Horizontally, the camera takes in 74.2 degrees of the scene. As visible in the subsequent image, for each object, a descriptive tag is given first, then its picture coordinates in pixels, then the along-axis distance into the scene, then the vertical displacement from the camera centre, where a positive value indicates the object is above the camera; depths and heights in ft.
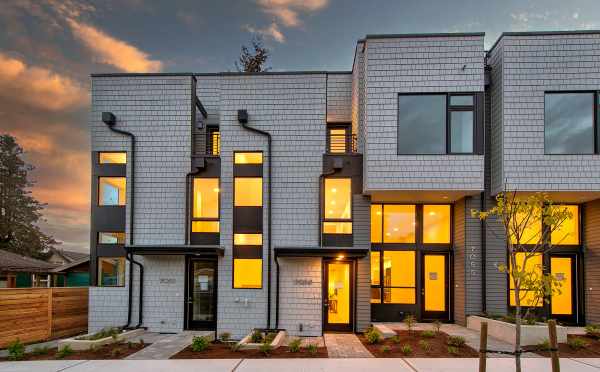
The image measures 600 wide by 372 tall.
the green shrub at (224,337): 32.00 -9.19
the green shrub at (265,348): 26.73 -8.42
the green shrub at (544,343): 26.60 -7.97
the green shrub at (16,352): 26.37 -8.76
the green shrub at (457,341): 28.35 -8.27
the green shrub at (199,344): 27.45 -8.43
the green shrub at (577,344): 27.79 -8.19
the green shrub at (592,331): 31.40 -8.26
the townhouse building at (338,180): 34.06 +4.03
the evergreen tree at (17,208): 92.27 +2.94
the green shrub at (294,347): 27.14 -8.40
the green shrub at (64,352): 26.59 -8.88
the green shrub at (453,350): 26.50 -8.39
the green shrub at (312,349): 26.92 -8.56
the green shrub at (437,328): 33.04 -8.64
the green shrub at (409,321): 33.12 -8.06
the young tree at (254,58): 75.92 +32.02
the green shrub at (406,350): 26.71 -8.42
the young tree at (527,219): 15.56 +0.21
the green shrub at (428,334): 31.48 -8.64
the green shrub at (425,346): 27.61 -8.45
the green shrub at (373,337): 30.12 -8.54
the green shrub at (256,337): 29.61 -8.61
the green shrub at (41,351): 27.43 -9.07
